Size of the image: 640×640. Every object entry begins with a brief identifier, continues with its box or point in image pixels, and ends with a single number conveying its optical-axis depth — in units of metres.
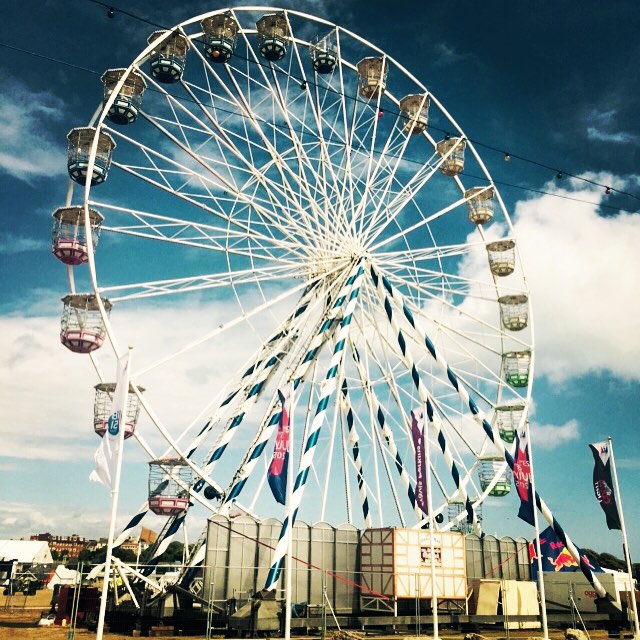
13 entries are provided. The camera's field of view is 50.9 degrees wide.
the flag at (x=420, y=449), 18.03
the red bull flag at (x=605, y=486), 19.86
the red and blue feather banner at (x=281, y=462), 15.91
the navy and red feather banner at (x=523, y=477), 17.80
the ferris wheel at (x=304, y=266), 20.47
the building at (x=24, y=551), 59.46
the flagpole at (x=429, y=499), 15.84
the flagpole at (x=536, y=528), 16.42
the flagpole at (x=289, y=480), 14.12
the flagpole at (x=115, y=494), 11.52
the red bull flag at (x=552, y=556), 24.45
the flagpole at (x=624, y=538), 19.47
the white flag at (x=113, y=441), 12.04
